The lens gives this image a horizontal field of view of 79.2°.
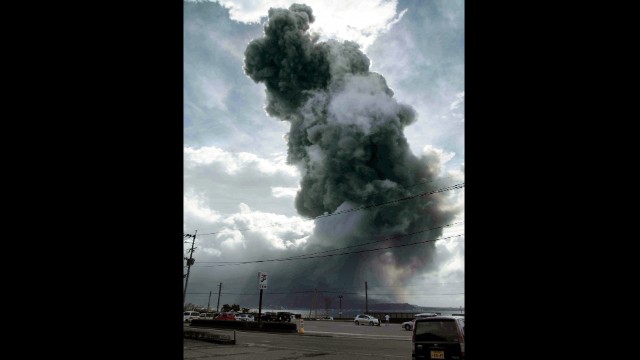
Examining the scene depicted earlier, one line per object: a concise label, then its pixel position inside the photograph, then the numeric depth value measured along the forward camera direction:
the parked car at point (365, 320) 41.41
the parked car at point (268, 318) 42.72
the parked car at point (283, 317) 42.81
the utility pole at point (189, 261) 45.42
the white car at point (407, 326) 31.55
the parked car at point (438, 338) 8.35
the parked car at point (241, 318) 41.62
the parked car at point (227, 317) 41.69
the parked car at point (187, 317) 49.92
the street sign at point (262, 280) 30.69
